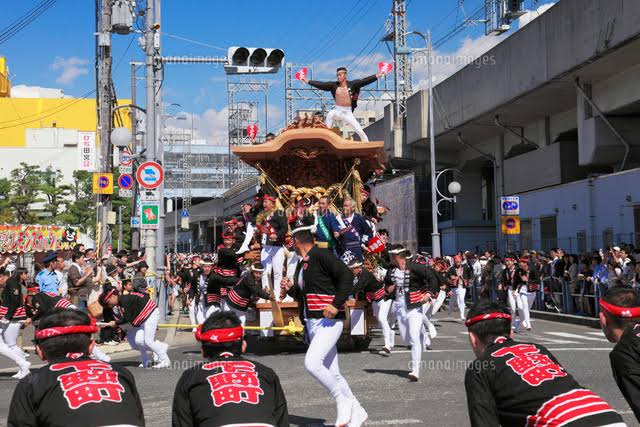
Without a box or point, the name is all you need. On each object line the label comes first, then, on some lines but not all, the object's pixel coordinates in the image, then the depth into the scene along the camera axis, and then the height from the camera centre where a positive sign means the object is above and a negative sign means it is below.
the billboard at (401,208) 34.81 +1.65
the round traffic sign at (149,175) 17.33 +1.60
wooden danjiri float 14.88 +1.56
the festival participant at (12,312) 12.52 -0.92
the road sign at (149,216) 17.12 +0.71
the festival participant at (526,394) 3.84 -0.71
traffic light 17.55 +4.06
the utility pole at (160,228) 18.45 +0.51
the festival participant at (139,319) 12.42 -1.04
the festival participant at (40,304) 11.65 -0.80
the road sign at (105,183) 26.30 +2.17
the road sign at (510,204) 26.20 +1.30
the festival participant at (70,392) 3.73 -0.65
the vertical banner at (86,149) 46.41 +5.84
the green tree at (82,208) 55.88 +2.99
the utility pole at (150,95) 17.72 +3.54
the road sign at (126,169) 28.86 +2.86
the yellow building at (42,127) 73.56 +12.54
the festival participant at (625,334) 4.29 -0.49
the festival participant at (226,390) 4.02 -0.71
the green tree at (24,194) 54.04 +3.92
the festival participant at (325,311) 7.86 -0.64
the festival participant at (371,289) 13.91 -0.72
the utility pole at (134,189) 29.10 +2.15
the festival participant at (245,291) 13.83 -0.72
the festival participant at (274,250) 13.69 -0.03
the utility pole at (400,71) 36.12 +8.15
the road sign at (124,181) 24.58 +2.08
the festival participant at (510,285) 18.56 -0.93
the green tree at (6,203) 52.97 +3.17
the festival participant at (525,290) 18.28 -1.01
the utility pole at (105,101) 26.61 +4.93
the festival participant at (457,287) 22.61 -1.15
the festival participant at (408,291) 11.67 -0.64
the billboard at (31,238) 34.75 +0.59
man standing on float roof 16.91 +3.16
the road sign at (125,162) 29.77 +3.23
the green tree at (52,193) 54.88 +3.93
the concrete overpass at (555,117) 23.56 +4.94
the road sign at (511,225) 25.43 +0.62
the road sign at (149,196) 17.44 +1.15
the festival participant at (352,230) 14.20 +0.30
